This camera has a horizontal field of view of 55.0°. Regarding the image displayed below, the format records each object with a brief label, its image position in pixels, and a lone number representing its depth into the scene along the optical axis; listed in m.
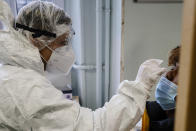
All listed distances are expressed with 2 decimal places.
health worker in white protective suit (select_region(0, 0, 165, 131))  0.81
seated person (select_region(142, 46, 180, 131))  0.98
